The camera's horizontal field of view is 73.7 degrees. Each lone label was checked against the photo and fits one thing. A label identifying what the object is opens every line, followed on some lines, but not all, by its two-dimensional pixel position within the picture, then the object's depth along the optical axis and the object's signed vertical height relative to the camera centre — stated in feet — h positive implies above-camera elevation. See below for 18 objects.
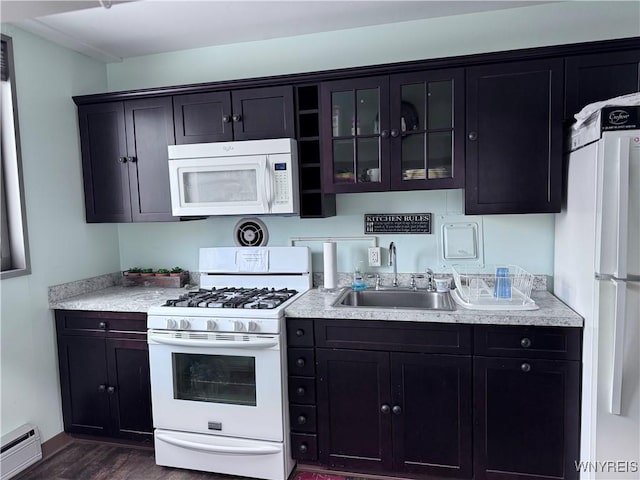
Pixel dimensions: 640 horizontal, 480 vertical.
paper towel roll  8.51 -1.13
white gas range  7.16 -3.03
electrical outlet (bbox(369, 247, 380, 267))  8.89 -1.00
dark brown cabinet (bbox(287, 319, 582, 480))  6.46 -3.09
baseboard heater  7.38 -4.17
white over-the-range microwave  7.93 +0.64
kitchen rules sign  8.68 -0.33
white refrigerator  5.46 -1.24
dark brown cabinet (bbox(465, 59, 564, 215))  7.00 +1.12
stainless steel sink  8.32 -1.82
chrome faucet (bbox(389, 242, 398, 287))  8.70 -1.11
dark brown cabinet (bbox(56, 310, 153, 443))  8.21 -3.14
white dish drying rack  6.88 -1.57
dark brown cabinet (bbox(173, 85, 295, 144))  8.13 +1.88
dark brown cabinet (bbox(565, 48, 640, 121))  6.67 +1.95
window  7.80 +0.65
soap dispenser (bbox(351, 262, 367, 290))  8.61 -1.49
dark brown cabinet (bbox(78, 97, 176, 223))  8.86 +1.18
